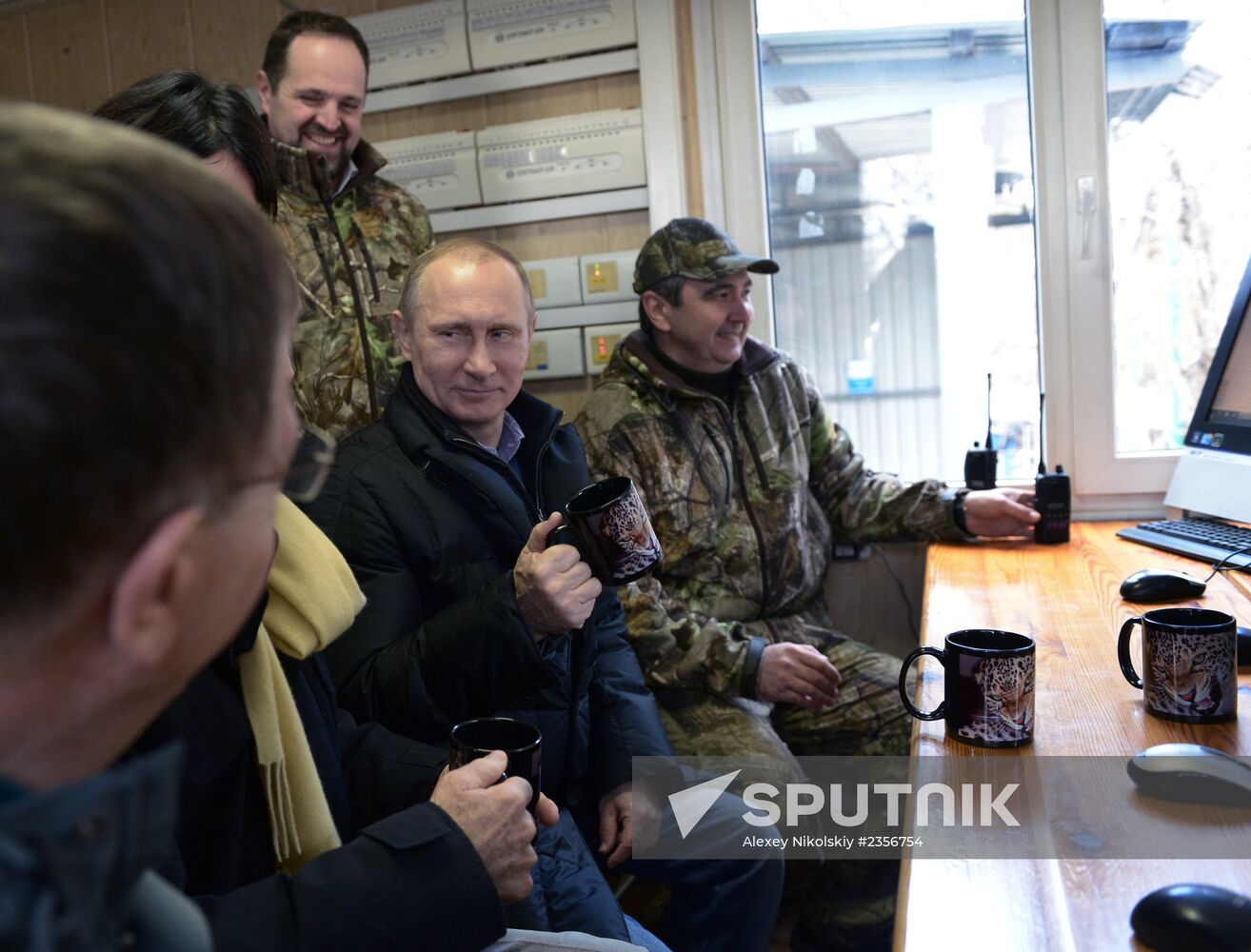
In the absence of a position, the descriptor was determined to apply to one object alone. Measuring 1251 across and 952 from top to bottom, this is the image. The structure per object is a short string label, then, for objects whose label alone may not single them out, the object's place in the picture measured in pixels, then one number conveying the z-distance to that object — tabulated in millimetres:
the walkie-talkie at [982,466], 2588
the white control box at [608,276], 2895
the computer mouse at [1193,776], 958
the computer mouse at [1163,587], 1745
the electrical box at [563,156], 2867
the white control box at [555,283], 2934
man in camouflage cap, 2137
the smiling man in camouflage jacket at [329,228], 2289
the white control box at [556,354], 2955
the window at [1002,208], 2674
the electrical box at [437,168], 3000
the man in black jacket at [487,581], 1543
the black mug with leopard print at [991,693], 1156
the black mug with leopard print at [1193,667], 1169
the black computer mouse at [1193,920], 719
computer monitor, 2244
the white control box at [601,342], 2924
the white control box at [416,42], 2955
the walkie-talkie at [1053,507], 2410
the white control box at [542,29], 2834
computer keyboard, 2021
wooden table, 804
